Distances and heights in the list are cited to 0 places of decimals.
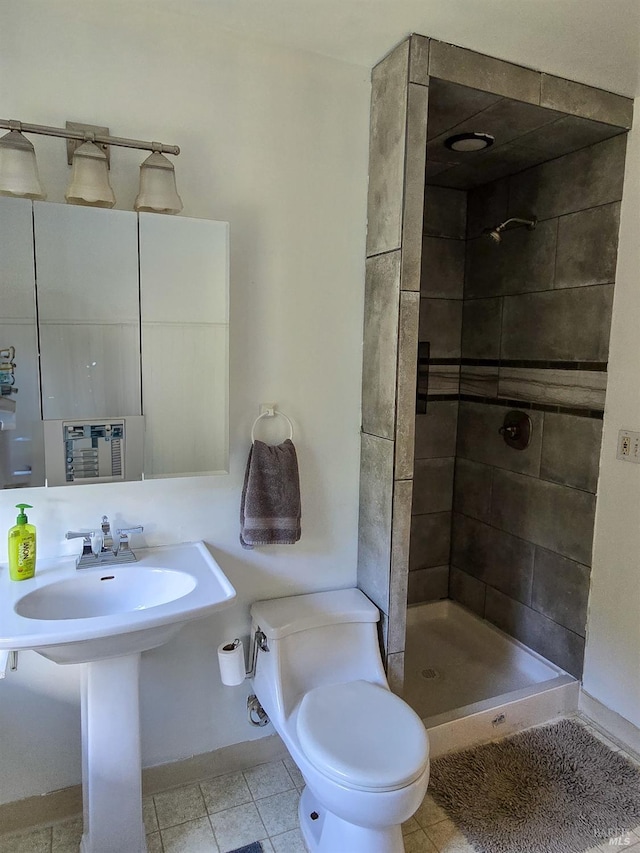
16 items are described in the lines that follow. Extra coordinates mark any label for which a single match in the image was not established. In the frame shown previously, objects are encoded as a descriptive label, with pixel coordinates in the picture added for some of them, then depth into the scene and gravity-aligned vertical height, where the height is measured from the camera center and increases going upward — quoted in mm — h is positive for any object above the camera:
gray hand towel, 1889 -506
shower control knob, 2612 -358
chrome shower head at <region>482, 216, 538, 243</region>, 2494 +552
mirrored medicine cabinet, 1579 -6
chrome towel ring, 1952 -228
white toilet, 1444 -1076
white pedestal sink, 1454 -769
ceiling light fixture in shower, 2211 +833
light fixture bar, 1488 +561
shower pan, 2184 -1468
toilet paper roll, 1834 -1031
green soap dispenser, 1578 -585
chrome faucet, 1706 -624
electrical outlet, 2137 -341
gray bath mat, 1812 -1519
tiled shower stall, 1872 +60
